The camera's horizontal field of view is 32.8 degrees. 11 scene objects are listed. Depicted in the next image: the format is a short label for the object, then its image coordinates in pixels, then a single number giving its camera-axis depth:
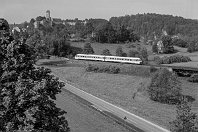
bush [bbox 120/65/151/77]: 82.81
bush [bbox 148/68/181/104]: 59.94
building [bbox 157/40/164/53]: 143.75
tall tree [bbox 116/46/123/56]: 128.52
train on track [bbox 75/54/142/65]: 96.80
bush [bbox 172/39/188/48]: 168.25
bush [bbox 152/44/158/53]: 145.50
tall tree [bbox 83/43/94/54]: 136.00
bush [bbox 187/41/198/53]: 147.69
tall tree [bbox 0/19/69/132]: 17.40
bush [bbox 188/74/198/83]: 77.38
